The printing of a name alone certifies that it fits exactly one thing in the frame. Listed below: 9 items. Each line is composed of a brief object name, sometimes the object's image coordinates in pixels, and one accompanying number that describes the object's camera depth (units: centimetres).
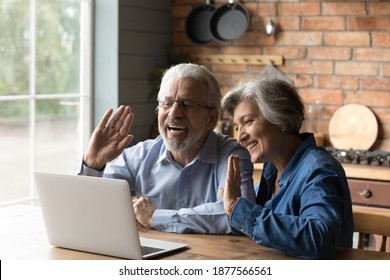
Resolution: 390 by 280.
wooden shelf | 675
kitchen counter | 568
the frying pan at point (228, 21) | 685
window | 572
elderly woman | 310
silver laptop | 311
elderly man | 394
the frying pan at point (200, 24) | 702
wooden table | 321
